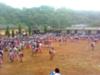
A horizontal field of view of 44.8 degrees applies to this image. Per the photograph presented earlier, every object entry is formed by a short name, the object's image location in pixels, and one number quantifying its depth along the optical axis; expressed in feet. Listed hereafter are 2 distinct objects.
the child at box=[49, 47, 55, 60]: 35.58
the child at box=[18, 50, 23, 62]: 33.22
